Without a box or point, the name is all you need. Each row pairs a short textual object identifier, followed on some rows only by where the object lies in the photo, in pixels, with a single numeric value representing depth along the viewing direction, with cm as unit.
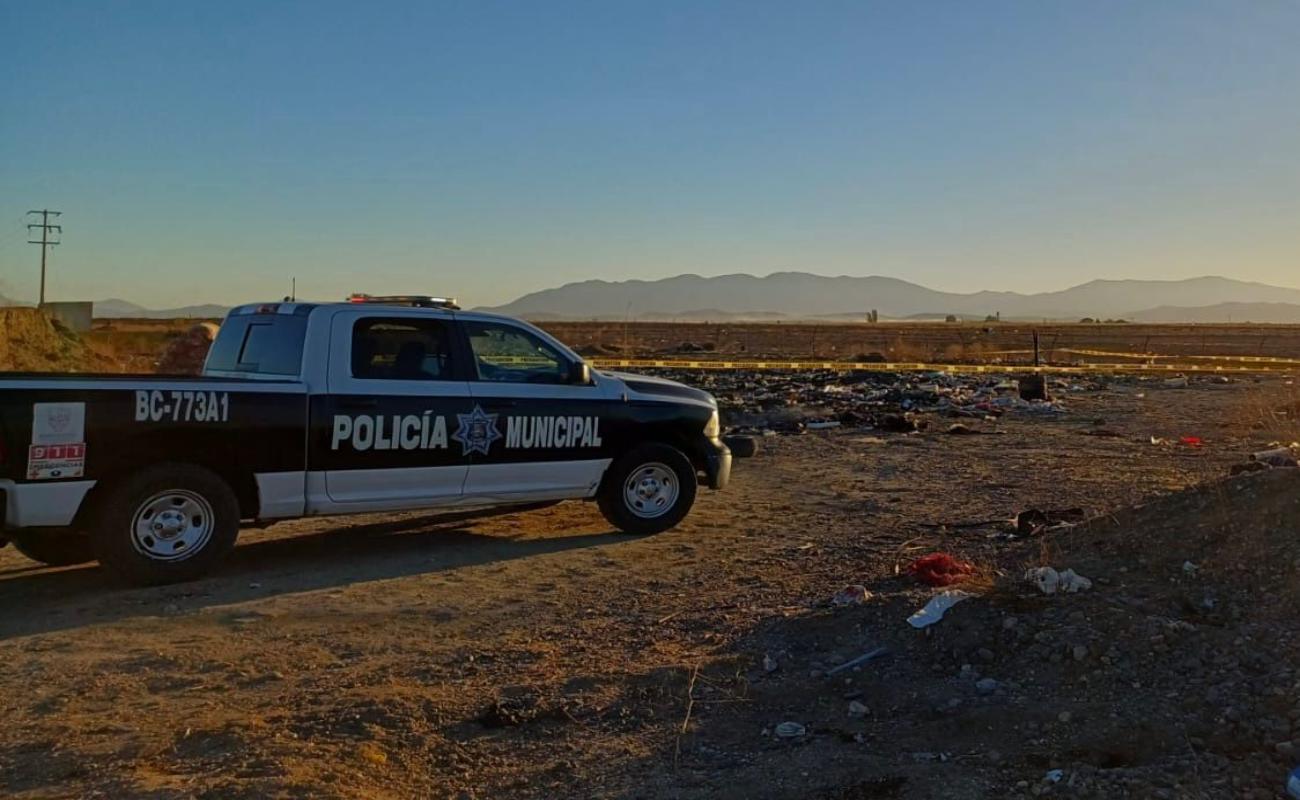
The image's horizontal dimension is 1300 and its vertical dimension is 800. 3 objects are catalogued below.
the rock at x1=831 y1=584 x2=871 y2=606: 652
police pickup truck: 679
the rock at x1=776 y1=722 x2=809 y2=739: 457
